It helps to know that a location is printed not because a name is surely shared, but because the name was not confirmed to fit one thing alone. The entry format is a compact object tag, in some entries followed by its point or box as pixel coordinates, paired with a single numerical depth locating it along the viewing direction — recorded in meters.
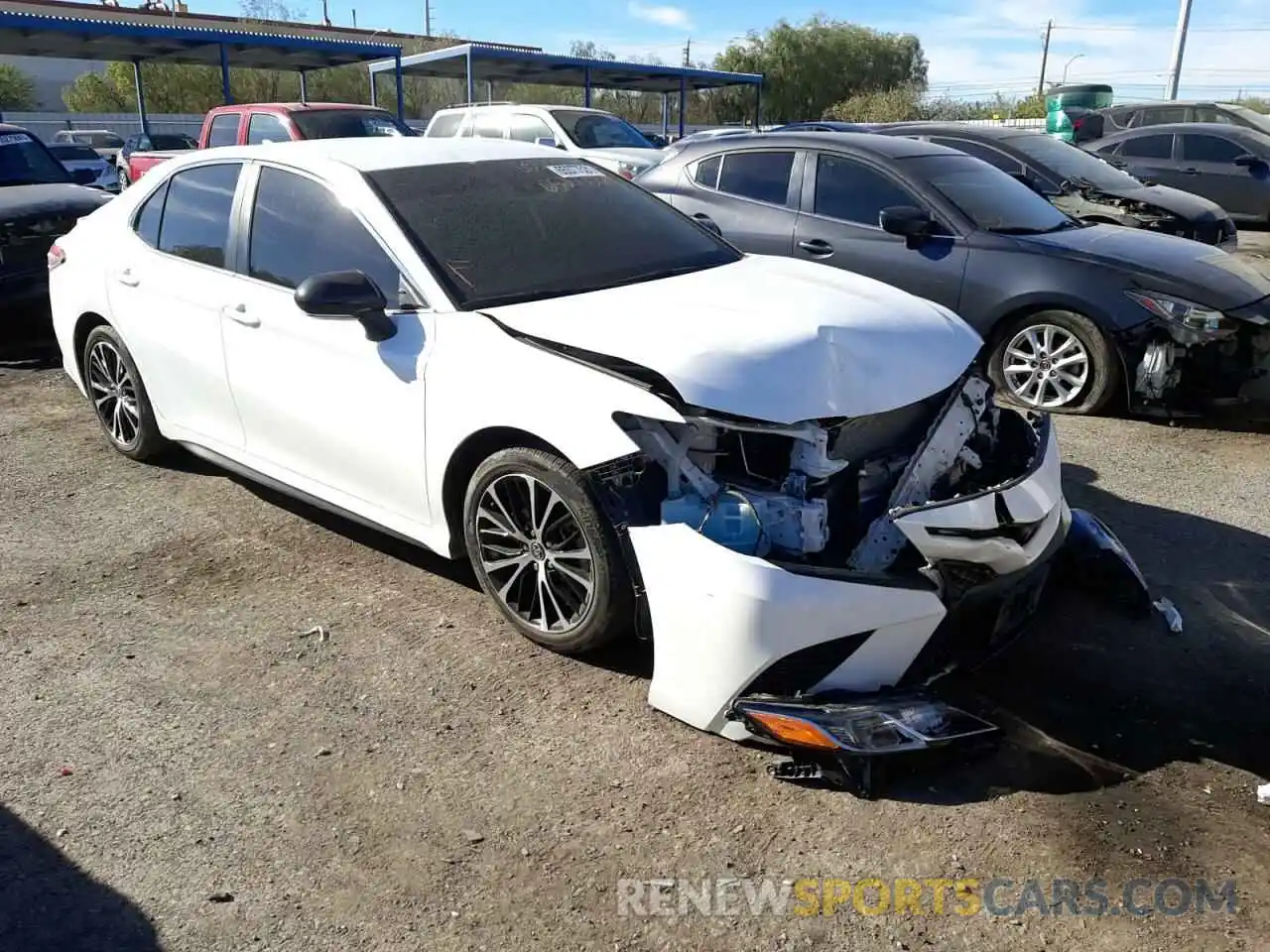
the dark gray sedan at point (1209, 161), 15.29
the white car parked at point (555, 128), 14.44
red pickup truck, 13.56
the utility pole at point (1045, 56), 73.00
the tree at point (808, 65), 57.97
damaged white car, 3.05
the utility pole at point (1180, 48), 26.31
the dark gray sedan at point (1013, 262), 6.15
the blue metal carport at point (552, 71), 27.17
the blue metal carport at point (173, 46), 21.80
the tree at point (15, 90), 41.09
